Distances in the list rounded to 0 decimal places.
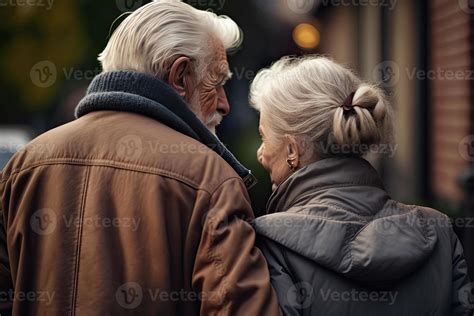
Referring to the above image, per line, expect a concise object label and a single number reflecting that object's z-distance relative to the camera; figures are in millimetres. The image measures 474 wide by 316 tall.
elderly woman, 5090
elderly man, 4957
